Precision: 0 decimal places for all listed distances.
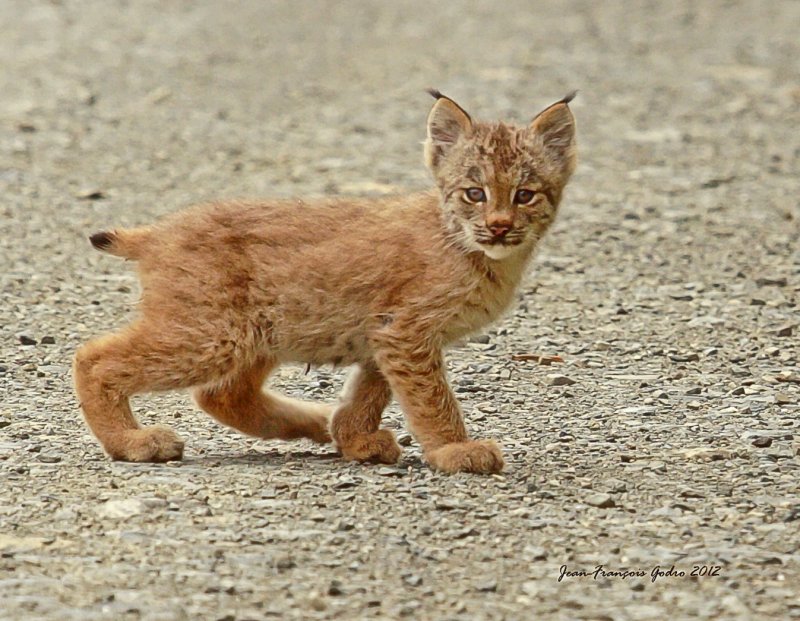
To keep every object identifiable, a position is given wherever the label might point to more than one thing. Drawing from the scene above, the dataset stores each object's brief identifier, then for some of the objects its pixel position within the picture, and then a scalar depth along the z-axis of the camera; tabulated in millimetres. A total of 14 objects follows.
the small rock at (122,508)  11039
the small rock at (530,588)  9859
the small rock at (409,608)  9500
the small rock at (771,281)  19547
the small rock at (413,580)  9961
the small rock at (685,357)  16328
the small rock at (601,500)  11548
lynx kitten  12437
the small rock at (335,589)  9758
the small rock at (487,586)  9891
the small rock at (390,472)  12320
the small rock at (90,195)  23297
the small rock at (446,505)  11344
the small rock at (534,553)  10445
